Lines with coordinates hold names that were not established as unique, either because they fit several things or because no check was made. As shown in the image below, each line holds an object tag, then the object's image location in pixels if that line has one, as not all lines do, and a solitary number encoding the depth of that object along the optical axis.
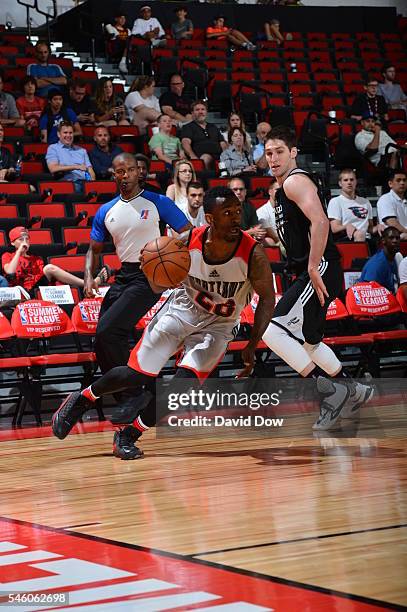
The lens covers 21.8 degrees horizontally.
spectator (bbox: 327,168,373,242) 10.88
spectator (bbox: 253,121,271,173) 12.73
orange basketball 5.12
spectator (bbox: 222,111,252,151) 12.50
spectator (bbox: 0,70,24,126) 12.50
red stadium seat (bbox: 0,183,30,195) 10.52
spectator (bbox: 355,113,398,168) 13.77
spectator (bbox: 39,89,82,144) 12.08
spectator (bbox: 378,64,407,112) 16.91
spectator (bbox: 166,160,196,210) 9.44
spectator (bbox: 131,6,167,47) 16.09
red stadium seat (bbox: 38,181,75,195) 10.73
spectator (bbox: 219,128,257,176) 12.38
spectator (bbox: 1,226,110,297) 8.45
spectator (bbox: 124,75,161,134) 13.33
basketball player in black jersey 5.90
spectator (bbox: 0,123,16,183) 10.77
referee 6.06
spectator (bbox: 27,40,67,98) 13.55
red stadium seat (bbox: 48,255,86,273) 8.80
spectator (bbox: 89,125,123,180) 11.61
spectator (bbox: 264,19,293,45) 18.08
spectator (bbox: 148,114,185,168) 12.17
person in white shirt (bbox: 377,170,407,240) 10.98
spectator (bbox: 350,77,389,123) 15.56
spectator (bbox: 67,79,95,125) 13.13
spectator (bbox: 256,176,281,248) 10.03
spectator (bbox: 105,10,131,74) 16.02
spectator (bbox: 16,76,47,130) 12.77
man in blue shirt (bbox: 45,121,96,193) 11.08
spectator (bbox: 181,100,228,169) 12.71
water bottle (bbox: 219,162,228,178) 12.23
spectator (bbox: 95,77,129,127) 13.08
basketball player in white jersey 5.18
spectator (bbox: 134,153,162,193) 6.34
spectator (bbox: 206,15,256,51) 17.33
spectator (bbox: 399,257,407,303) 9.00
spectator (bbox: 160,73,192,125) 13.82
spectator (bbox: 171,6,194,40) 16.97
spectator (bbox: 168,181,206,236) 8.91
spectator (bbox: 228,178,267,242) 9.31
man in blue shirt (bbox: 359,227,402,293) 9.31
